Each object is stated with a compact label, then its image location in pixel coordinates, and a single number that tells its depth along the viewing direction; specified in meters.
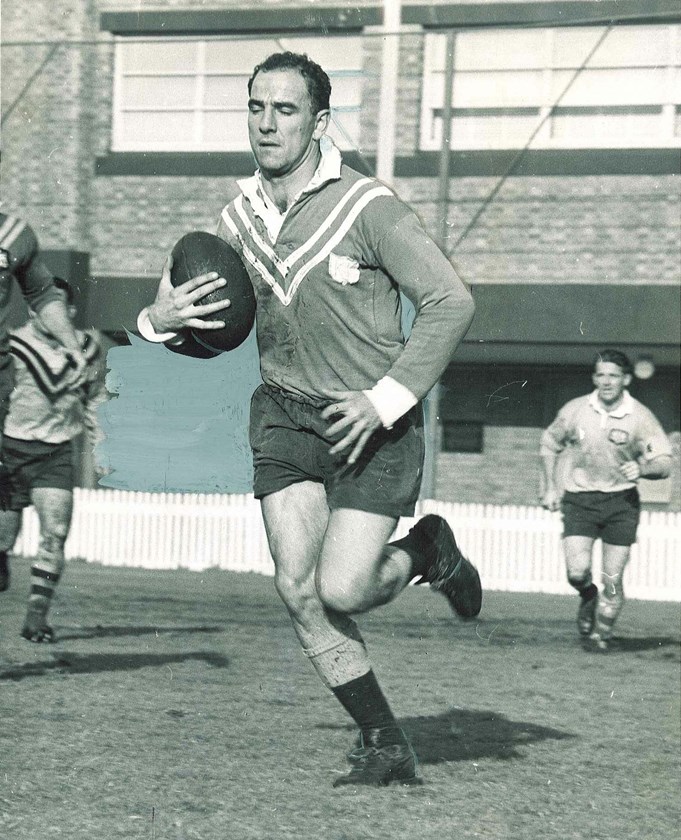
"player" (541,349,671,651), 9.08
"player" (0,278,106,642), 7.47
